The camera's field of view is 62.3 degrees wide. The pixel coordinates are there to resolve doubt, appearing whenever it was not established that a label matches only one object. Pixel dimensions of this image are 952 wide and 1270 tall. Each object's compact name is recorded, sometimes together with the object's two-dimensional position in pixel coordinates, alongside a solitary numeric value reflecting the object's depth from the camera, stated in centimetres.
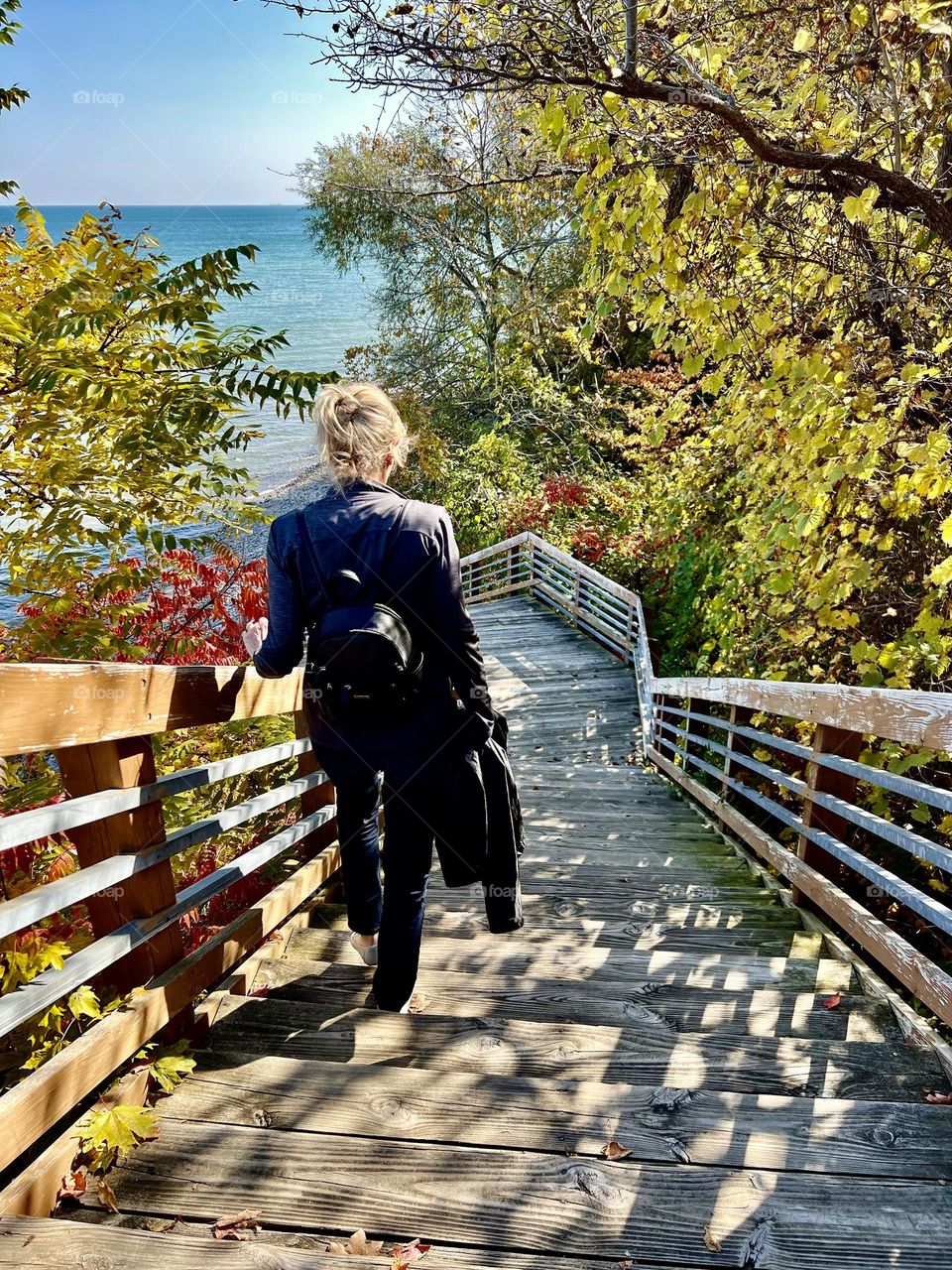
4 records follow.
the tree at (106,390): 311
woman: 224
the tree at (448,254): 1642
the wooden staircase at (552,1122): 147
